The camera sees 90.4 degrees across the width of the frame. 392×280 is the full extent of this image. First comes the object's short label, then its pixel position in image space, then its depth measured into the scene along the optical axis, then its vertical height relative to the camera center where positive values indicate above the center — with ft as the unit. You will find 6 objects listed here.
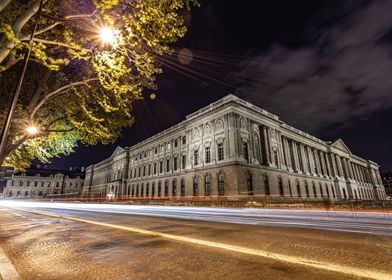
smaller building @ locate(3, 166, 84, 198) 276.06 +15.79
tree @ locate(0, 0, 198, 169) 17.94 +15.27
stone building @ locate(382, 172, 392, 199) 347.73 +18.97
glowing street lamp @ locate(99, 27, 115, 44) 17.62 +14.24
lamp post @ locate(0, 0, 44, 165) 15.60 +8.31
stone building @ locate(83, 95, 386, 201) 96.78 +20.85
